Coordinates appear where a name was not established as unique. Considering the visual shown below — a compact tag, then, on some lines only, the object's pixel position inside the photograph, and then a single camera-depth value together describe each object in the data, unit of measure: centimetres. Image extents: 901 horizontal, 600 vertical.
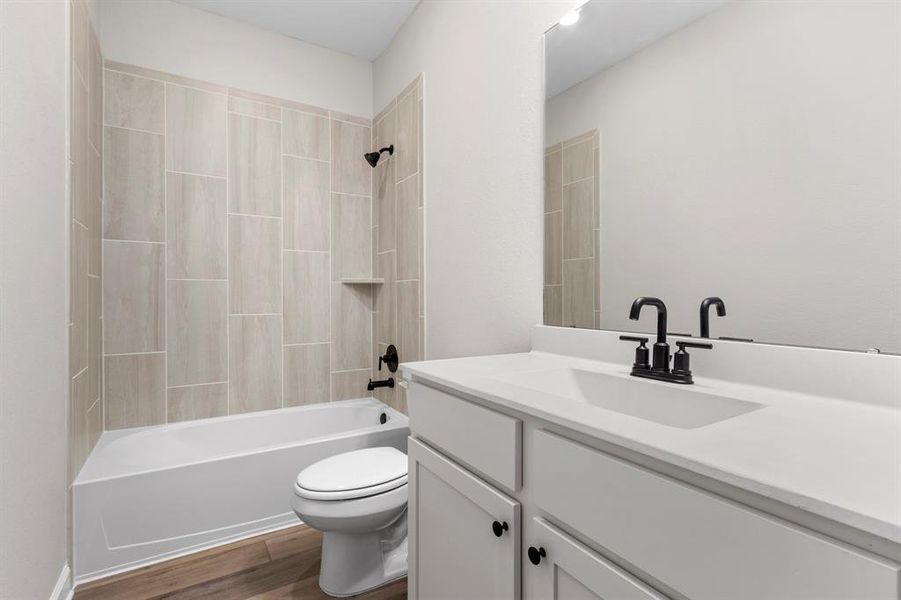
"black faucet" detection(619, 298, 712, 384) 94
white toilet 152
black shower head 261
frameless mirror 77
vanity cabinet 44
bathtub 169
